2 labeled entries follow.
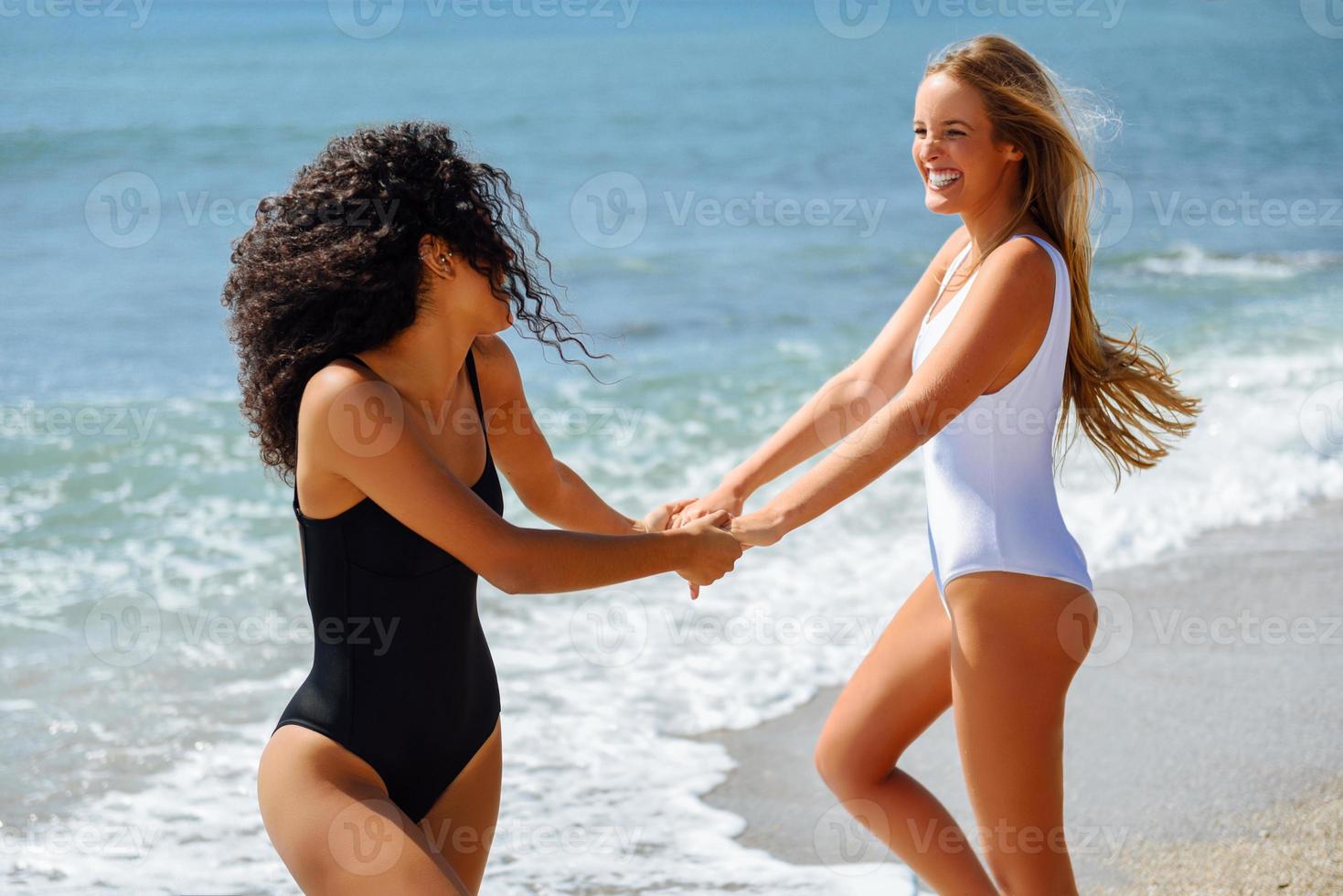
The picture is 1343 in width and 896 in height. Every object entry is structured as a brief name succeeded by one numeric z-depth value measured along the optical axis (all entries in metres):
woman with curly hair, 4.75
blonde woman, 5.33
